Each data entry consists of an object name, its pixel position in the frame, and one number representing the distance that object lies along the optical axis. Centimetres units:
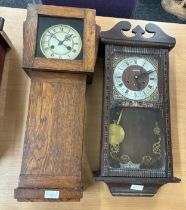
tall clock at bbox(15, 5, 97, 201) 74
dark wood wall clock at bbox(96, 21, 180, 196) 78
